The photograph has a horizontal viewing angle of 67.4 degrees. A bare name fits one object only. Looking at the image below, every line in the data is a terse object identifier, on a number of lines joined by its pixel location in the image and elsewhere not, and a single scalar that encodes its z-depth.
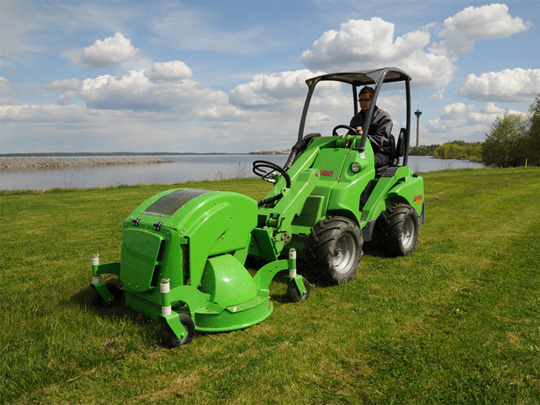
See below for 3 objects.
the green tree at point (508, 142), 51.27
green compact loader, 3.74
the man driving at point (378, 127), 6.51
